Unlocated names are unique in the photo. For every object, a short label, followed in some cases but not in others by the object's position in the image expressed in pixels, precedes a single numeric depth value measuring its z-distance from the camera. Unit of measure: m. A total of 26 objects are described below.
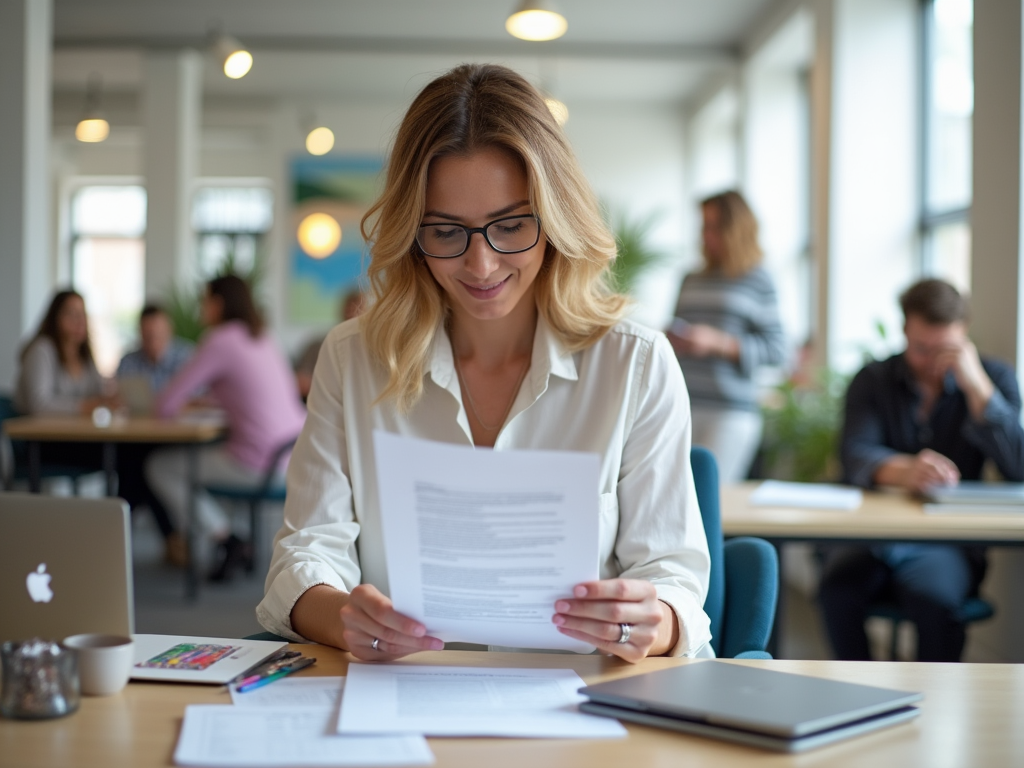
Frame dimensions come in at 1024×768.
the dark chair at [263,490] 4.88
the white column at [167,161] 8.56
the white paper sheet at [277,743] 0.99
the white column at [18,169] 5.93
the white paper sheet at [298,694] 1.16
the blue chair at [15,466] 5.34
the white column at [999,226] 3.41
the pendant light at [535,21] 5.32
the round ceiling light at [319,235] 10.02
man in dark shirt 2.85
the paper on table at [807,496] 2.75
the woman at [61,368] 5.35
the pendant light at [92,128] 8.27
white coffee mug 1.16
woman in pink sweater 5.00
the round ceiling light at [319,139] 8.99
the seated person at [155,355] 6.32
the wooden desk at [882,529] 2.49
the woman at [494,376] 1.53
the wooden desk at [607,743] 1.00
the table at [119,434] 4.68
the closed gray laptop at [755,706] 1.03
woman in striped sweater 4.14
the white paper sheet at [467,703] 1.07
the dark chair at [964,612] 2.80
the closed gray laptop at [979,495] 2.68
